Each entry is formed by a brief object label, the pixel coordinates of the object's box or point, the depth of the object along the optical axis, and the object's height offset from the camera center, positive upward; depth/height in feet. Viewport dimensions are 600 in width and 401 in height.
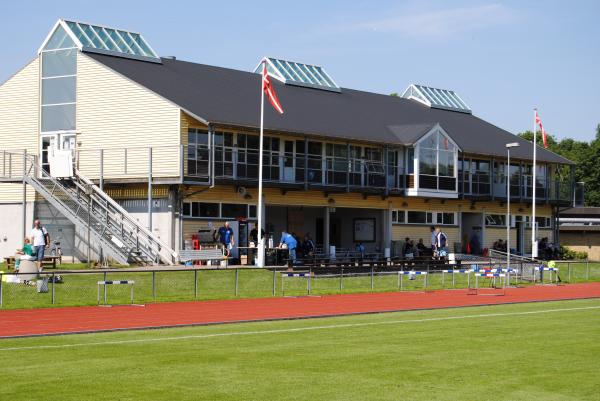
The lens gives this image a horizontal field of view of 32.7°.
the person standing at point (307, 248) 157.85 -0.63
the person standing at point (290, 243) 145.38 +0.10
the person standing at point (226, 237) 140.67 +0.86
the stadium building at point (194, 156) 144.15 +13.47
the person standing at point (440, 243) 167.71 +0.34
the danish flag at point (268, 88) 139.23 +21.22
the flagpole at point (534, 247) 182.09 -0.20
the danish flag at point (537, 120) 172.24 +21.24
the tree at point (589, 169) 351.05 +26.97
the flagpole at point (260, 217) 134.62 +3.49
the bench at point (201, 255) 134.72 -1.60
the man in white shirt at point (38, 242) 109.70 -0.04
